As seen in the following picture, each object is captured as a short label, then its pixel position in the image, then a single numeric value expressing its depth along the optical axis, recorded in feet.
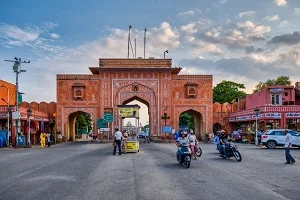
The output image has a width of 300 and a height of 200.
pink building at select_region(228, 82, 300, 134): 85.79
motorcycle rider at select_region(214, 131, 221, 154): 43.28
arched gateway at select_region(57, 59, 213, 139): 108.88
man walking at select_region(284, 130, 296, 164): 36.49
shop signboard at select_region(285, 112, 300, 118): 86.63
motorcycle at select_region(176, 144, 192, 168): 32.52
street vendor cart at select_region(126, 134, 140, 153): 52.98
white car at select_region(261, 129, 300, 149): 63.41
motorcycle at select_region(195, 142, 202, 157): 45.45
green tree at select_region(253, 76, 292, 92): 154.29
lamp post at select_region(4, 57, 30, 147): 74.08
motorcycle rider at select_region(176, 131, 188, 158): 34.37
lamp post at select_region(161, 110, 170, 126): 106.67
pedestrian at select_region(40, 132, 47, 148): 75.14
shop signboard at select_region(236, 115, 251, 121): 95.20
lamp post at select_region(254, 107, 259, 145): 77.61
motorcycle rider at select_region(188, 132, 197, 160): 41.82
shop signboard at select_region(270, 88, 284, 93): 99.81
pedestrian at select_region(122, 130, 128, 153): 52.43
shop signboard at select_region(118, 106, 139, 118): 78.60
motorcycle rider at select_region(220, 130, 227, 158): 41.05
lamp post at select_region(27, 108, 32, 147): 75.10
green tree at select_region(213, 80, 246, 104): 161.26
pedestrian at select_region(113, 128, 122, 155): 49.31
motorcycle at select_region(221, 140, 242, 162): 38.60
